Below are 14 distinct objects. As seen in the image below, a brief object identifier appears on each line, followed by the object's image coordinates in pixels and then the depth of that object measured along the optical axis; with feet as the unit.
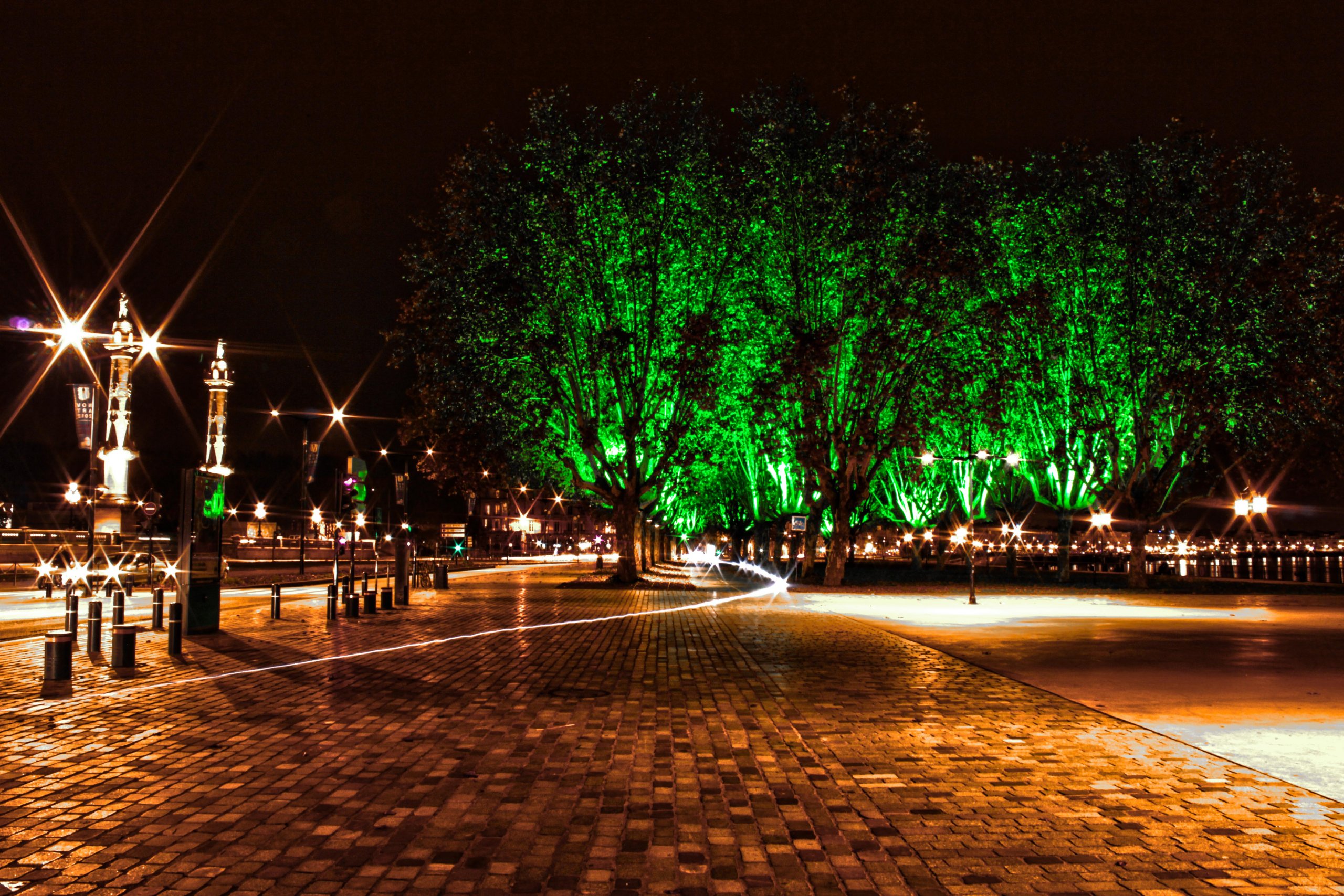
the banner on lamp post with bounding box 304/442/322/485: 120.57
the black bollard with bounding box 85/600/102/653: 49.62
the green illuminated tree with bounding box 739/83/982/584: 119.85
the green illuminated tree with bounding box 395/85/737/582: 117.29
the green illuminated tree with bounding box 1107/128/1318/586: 121.49
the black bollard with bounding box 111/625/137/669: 43.75
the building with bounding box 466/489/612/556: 279.84
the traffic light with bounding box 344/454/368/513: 76.33
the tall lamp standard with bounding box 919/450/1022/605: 113.39
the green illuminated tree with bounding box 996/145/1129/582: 127.65
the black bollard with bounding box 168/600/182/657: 50.03
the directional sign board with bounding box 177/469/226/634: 59.16
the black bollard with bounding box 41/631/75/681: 39.47
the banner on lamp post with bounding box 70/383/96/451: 114.21
